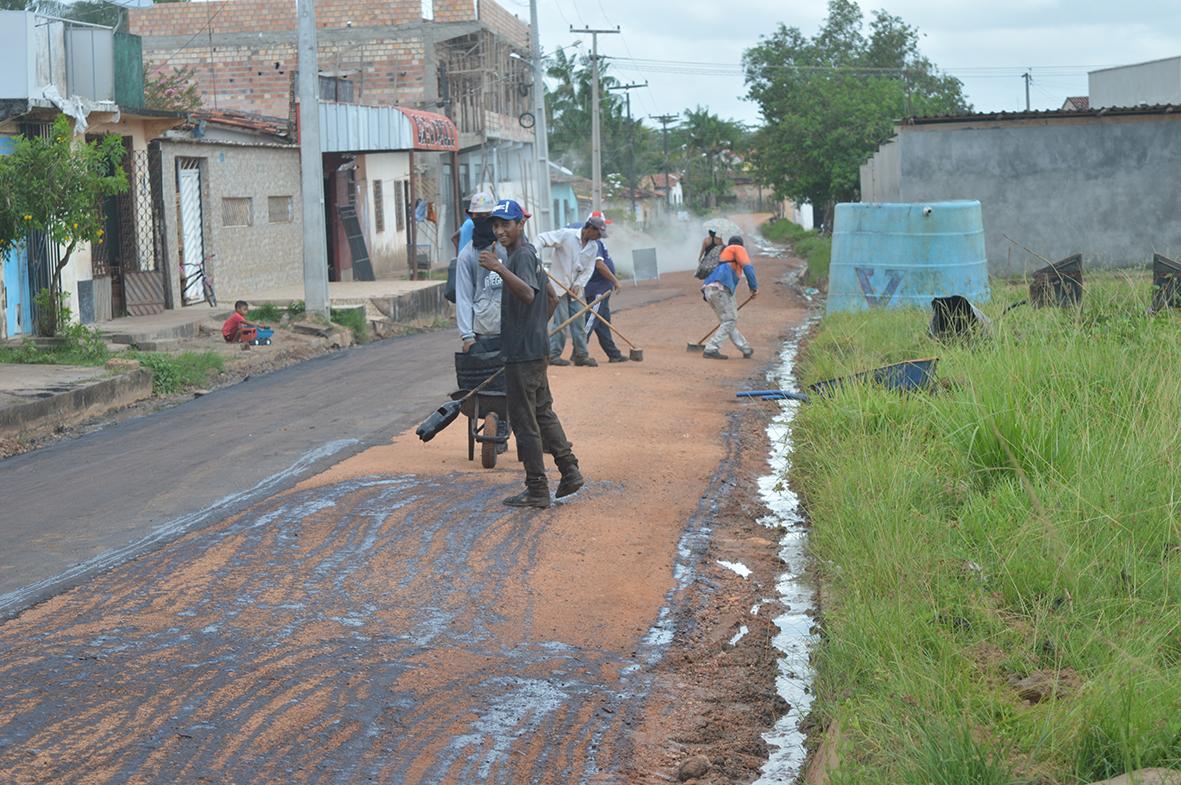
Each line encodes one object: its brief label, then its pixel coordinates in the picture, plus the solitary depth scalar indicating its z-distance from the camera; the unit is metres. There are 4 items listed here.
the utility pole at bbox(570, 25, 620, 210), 47.81
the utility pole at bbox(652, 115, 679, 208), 91.12
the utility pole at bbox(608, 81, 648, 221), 83.12
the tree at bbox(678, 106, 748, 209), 100.06
